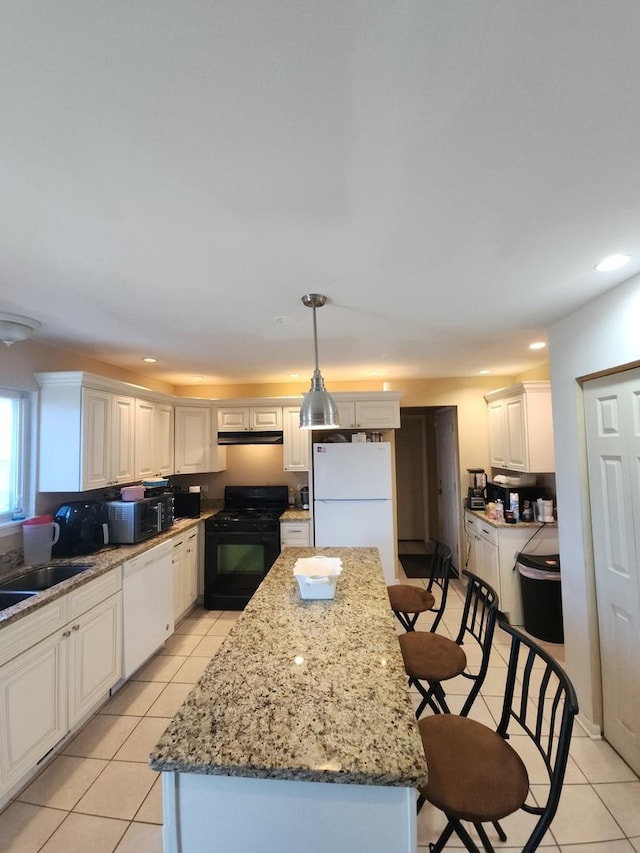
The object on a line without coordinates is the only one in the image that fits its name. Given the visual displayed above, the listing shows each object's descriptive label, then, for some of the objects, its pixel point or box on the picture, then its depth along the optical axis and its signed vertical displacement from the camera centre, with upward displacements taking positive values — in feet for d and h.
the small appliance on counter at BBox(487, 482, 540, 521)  11.18 -1.67
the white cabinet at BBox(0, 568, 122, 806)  5.41 -3.80
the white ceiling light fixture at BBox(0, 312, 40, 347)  6.84 +2.49
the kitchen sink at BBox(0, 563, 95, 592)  7.18 -2.52
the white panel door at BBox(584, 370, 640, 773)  5.89 -1.67
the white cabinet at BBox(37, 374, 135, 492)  8.45 +0.41
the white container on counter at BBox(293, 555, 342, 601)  6.05 -2.25
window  8.08 +0.05
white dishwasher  8.23 -3.78
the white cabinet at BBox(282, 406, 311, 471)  13.35 +0.13
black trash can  9.64 -4.16
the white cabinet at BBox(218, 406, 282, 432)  13.48 +1.23
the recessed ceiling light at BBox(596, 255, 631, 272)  4.99 +2.56
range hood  13.35 +0.49
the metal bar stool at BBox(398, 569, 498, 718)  5.30 -3.44
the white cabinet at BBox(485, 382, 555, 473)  10.81 +0.53
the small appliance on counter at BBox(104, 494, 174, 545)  9.08 -1.73
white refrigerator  11.84 -1.63
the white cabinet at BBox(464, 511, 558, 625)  10.62 -3.15
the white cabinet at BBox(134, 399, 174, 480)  10.85 +0.42
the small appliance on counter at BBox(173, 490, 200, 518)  12.64 -1.84
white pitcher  7.70 -1.87
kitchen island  2.89 -2.56
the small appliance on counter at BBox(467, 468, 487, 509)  13.25 -1.62
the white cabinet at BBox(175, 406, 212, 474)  12.99 +0.46
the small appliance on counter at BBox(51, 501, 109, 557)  8.30 -1.78
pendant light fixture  6.42 +0.71
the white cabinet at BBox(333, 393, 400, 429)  12.42 +1.21
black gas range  11.95 -3.52
